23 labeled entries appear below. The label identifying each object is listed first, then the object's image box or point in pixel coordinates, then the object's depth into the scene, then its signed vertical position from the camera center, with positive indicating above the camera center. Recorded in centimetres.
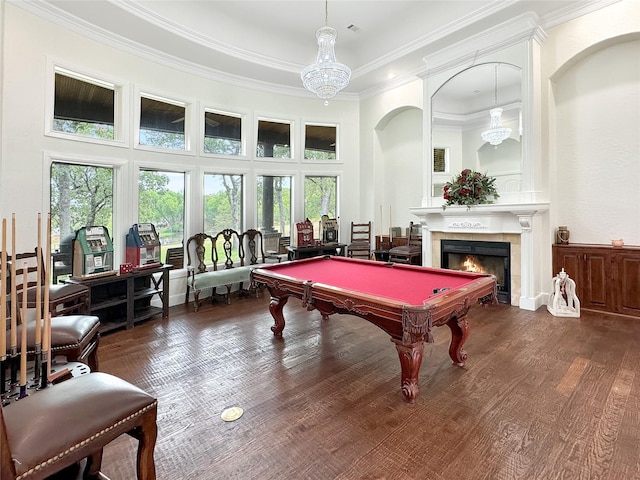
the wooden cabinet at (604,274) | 423 -43
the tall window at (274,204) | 658 +86
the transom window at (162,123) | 509 +205
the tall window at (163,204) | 512 +69
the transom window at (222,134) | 587 +213
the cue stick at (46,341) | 140 -44
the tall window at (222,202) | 591 +82
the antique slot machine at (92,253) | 395 -11
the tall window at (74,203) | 423 +59
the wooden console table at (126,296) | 398 -71
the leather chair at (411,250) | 628 -12
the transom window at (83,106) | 421 +196
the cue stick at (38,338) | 145 -44
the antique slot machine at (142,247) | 462 -4
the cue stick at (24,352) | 133 -47
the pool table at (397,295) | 222 -42
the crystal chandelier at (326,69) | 408 +228
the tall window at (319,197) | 715 +109
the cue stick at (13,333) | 135 -41
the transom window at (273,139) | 655 +223
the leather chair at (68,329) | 221 -63
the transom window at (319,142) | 711 +234
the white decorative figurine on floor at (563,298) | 440 -77
